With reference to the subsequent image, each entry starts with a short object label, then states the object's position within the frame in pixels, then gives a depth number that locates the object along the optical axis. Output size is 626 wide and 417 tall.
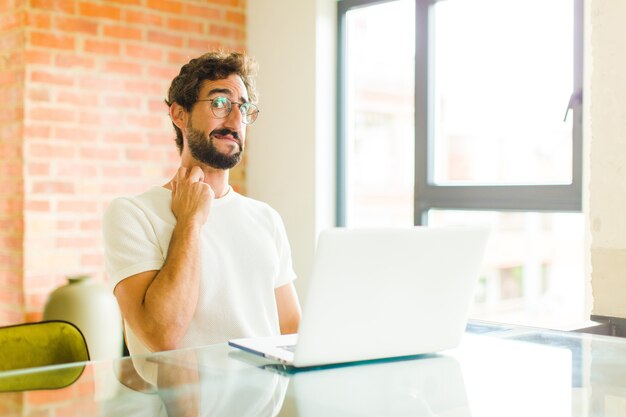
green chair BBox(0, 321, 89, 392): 1.61
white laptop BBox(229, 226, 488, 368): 1.35
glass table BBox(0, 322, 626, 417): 1.07
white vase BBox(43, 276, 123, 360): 3.13
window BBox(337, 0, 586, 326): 3.01
